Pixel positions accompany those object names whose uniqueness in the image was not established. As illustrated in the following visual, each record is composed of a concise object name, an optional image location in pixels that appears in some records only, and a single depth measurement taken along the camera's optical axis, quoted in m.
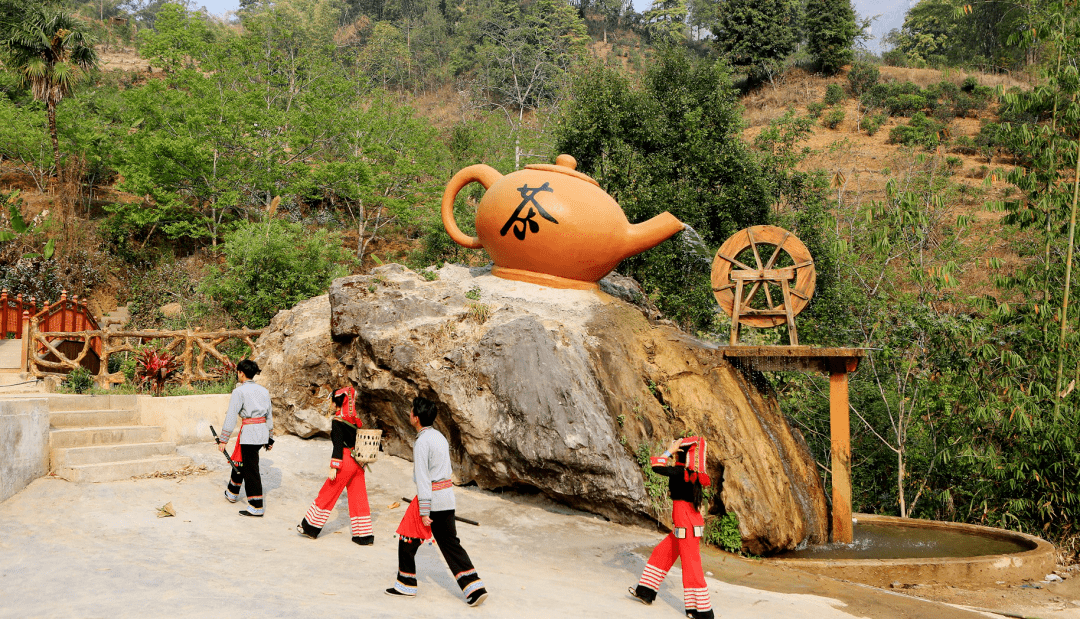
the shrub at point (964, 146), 36.19
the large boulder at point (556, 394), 8.00
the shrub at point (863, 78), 41.03
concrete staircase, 7.46
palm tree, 22.78
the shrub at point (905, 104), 39.25
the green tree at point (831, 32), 41.50
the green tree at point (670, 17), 55.72
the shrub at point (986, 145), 35.33
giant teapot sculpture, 9.75
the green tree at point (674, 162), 14.88
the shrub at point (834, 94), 40.19
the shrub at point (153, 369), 11.14
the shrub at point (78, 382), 10.55
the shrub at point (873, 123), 38.00
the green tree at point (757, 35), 40.12
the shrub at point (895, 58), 47.62
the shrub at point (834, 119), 38.97
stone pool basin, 7.38
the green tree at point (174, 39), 24.53
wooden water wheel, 9.27
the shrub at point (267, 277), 14.52
